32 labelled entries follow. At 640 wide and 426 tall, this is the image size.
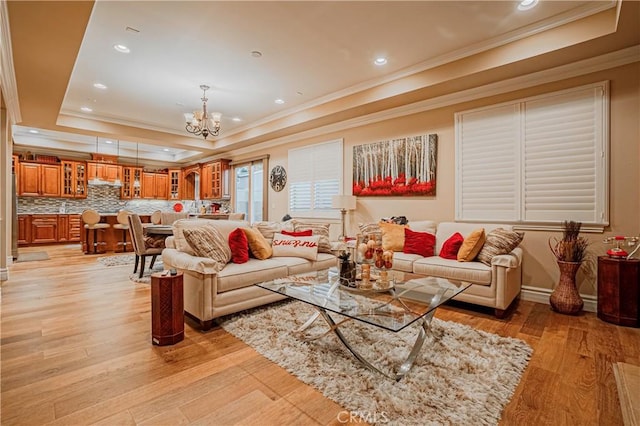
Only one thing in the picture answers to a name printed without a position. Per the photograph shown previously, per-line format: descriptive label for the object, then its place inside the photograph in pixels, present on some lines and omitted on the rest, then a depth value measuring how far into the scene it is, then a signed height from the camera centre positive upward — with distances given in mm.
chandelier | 4809 +1506
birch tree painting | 4465 +717
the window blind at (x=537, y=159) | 3242 +643
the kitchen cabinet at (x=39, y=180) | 8125 +839
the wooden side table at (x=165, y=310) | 2361 -795
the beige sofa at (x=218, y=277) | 2641 -652
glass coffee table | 1885 -640
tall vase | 3098 -854
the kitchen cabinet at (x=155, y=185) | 10109 +864
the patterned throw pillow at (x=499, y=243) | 3240 -350
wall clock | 6852 +771
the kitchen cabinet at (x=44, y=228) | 8148 -509
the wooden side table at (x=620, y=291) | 2773 -750
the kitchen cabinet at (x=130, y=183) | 9658 +907
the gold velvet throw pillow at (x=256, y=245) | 3484 -402
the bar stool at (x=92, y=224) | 6918 -327
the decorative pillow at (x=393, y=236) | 4098 -352
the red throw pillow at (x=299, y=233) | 4012 -302
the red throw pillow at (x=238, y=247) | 3217 -393
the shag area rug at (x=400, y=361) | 1628 -1063
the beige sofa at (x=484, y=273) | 2990 -664
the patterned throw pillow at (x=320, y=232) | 4152 -307
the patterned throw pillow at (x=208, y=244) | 2924 -337
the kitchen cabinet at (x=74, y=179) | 8672 +913
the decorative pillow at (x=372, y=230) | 4359 -284
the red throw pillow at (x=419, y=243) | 3888 -415
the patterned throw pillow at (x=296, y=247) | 3711 -453
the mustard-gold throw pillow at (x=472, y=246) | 3361 -388
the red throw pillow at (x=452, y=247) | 3585 -426
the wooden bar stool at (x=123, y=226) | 7203 -391
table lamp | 5051 +156
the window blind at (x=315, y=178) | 5750 +668
